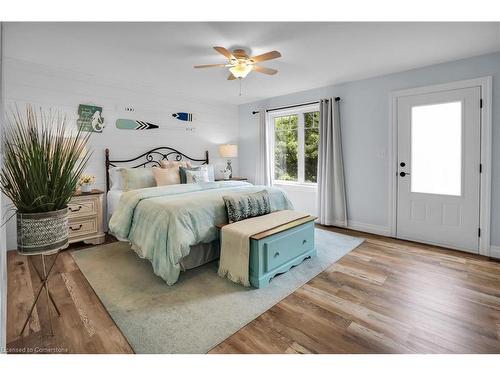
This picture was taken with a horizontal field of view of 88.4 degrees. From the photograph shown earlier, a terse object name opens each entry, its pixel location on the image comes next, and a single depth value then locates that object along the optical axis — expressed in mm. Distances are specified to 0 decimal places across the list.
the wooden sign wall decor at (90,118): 3672
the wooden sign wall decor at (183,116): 4779
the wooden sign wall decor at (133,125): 4077
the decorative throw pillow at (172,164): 4180
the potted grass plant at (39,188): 1421
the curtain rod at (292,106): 4188
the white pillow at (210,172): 4705
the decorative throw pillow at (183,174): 4052
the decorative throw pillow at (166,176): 3820
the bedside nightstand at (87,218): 3316
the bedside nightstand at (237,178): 5553
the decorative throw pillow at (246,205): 2732
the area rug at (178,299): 1723
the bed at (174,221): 2400
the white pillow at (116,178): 3854
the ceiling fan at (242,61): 2529
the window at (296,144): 4797
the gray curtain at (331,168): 4234
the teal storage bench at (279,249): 2348
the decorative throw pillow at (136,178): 3688
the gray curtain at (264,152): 5266
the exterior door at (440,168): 3152
